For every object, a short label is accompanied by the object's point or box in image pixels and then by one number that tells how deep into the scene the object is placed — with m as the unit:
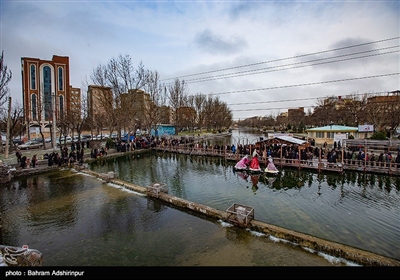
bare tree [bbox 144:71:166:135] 43.50
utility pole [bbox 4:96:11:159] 23.41
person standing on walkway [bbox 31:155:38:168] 21.12
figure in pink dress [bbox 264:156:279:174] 20.00
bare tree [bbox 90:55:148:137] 37.16
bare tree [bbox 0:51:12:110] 23.24
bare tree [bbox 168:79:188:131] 55.94
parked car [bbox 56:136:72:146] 45.54
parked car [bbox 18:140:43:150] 34.68
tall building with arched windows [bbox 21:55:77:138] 55.84
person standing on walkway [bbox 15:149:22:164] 21.63
